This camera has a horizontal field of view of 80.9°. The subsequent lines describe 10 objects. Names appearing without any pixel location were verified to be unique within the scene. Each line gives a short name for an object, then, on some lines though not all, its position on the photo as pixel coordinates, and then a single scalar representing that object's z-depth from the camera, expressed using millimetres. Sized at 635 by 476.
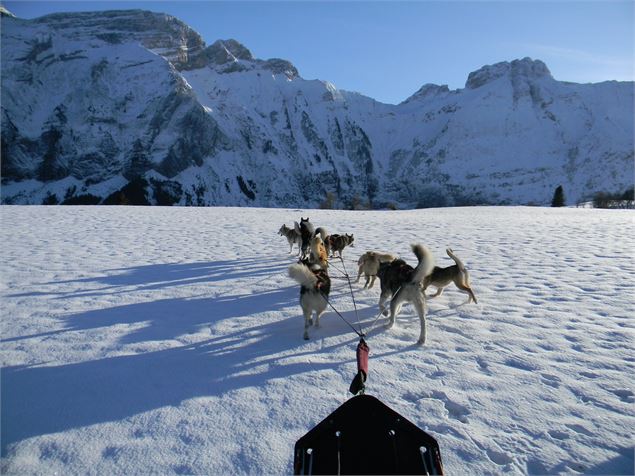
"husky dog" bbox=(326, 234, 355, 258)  11236
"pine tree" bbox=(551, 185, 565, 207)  67375
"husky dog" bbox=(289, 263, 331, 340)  5531
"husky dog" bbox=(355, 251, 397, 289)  8008
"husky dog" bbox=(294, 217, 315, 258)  10961
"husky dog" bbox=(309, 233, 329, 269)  8258
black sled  2326
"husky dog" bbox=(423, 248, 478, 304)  7059
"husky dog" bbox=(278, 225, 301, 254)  12606
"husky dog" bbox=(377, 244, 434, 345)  5254
